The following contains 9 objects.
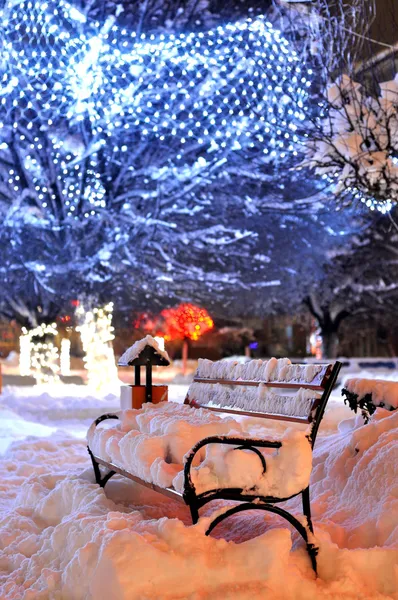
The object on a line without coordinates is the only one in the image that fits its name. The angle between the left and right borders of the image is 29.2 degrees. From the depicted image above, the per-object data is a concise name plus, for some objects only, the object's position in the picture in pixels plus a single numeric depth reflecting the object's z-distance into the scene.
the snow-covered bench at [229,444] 4.00
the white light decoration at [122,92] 13.48
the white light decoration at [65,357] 34.31
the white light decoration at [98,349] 20.47
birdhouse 8.84
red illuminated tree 38.69
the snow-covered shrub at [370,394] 6.62
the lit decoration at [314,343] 46.93
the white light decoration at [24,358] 28.45
